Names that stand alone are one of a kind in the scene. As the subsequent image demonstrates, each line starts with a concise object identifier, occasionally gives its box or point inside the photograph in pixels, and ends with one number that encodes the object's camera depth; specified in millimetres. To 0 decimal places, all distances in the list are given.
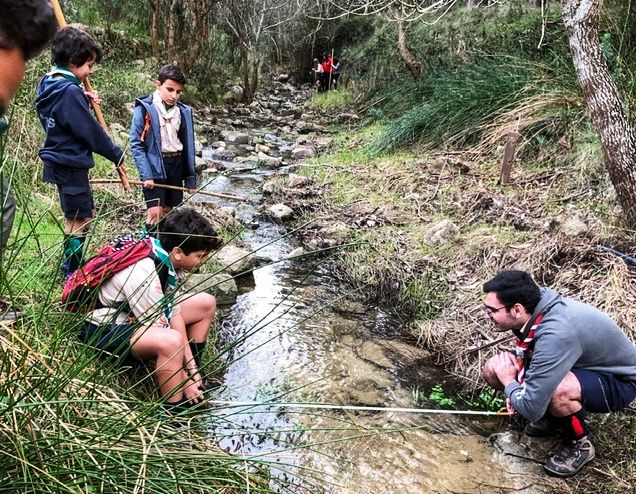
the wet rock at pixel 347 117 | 11094
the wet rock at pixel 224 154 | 8547
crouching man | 2434
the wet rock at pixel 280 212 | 5898
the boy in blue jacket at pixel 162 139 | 3715
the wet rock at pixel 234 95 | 13430
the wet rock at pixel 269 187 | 6691
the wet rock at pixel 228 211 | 5438
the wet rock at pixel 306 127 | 11258
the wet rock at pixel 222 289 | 3729
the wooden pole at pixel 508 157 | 5188
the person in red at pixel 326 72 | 15219
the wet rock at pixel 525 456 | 2477
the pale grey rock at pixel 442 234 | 4531
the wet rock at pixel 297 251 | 4945
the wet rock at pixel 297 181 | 6672
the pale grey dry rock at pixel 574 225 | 3854
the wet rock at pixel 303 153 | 8680
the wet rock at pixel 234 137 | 9828
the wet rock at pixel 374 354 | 3508
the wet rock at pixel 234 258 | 4344
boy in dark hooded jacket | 2920
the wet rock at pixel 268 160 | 8219
